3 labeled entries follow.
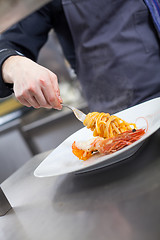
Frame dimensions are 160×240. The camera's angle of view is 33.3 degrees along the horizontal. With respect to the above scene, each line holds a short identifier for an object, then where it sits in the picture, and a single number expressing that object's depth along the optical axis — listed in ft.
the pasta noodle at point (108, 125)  2.33
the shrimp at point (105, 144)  2.00
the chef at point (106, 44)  3.64
